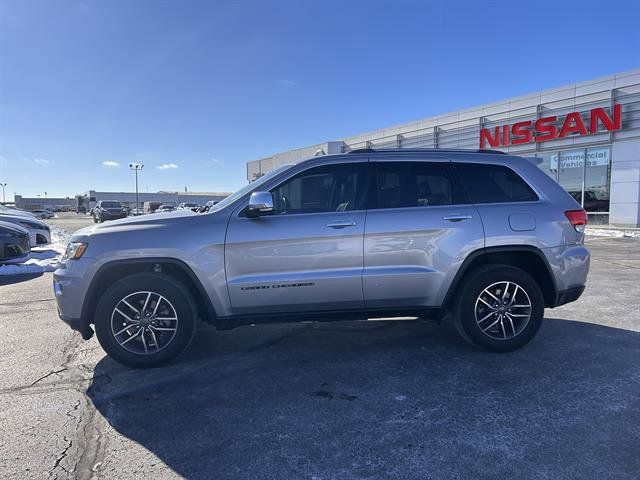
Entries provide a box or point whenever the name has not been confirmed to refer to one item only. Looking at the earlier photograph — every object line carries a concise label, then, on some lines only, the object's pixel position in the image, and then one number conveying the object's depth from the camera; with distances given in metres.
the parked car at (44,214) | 54.53
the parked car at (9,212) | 12.60
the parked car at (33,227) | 11.69
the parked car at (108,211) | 33.34
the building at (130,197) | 85.19
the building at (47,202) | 102.54
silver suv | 3.88
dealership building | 17.94
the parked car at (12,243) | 9.39
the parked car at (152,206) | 42.61
